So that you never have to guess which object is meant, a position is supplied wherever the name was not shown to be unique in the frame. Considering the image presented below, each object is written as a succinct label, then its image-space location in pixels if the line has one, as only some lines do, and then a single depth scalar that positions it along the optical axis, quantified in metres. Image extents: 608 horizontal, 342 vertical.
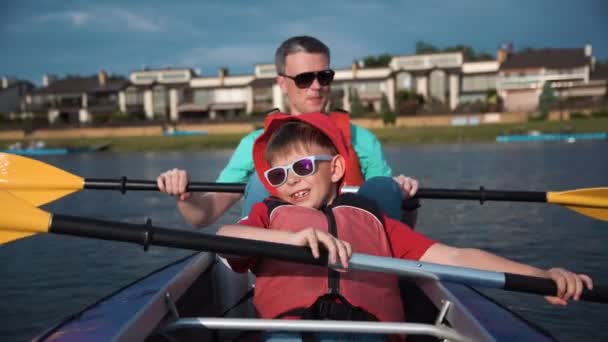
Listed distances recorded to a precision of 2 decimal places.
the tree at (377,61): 80.38
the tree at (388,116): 46.31
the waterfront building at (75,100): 63.75
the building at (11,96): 69.31
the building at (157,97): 63.66
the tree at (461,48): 83.62
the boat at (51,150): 38.38
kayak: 2.08
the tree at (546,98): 46.80
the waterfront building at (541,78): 55.38
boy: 2.18
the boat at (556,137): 32.94
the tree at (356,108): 50.06
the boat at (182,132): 50.31
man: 3.43
